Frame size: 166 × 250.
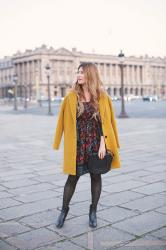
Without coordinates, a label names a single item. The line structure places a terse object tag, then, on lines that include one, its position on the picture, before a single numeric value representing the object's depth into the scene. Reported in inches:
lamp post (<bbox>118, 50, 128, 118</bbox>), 1010.1
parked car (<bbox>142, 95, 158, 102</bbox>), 3150.1
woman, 175.5
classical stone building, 4734.3
